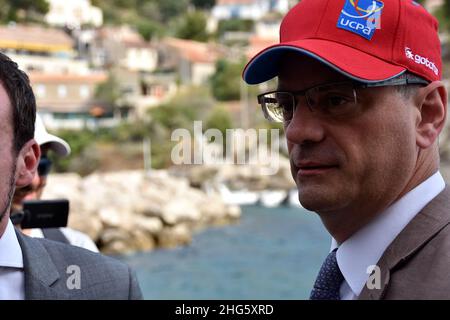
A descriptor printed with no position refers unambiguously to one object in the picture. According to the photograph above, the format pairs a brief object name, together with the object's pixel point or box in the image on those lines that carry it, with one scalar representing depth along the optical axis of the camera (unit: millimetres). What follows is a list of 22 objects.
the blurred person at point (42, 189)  2254
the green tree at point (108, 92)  38500
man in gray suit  1313
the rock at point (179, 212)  18688
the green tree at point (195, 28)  57312
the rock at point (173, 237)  17688
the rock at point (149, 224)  17875
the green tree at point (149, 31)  56875
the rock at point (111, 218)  17391
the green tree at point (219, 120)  32438
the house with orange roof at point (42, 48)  40284
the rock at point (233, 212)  23109
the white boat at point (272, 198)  27453
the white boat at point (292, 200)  27230
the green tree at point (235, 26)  62188
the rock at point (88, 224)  16453
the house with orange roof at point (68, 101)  38125
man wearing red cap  1122
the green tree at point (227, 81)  40500
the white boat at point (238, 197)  27984
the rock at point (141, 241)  17219
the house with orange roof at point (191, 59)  46000
